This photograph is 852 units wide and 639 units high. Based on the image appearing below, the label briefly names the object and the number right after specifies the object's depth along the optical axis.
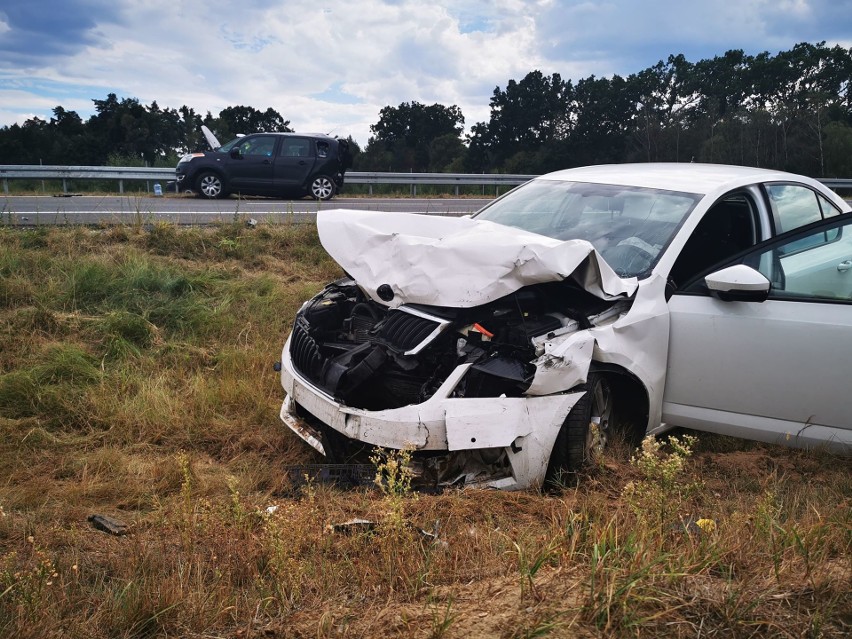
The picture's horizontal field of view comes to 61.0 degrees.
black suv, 15.77
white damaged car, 3.57
